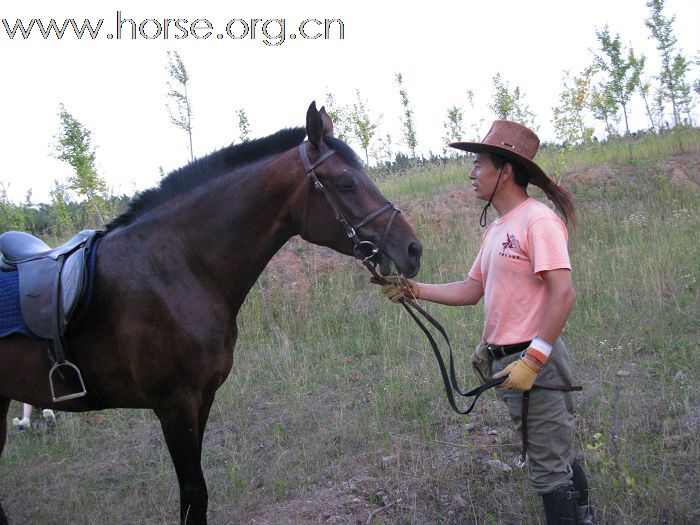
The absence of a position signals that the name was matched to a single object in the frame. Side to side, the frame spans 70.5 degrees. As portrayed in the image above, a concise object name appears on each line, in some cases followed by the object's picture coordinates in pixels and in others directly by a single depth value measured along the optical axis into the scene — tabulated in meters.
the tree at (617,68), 13.73
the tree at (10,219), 10.11
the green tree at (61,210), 10.08
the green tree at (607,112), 12.76
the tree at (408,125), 14.40
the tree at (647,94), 14.76
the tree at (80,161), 9.02
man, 1.97
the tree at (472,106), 13.72
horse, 2.54
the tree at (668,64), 14.83
